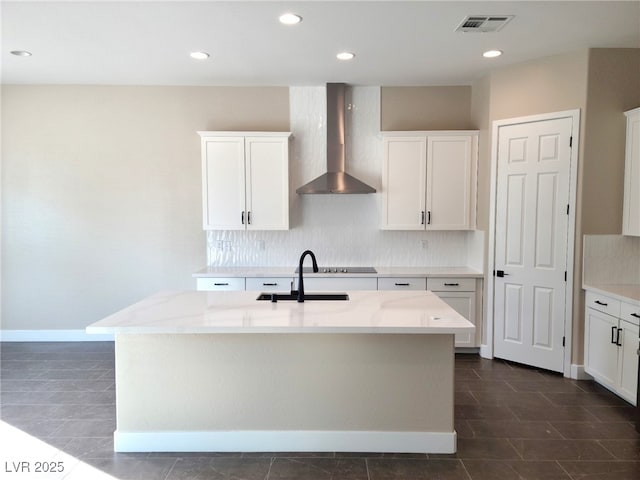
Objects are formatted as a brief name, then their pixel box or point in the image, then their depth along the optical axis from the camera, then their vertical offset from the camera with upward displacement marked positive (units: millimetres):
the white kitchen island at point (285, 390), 2689 -1035
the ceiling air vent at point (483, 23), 3098 +1472
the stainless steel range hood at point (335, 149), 4668 +833
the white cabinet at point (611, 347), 3242 -967
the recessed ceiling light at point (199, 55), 3852 +1497
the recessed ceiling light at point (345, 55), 3846 +1502
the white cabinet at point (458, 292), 4500 -699
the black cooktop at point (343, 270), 4668 -502
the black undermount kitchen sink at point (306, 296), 3039 -515
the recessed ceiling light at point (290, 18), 3056 +1456
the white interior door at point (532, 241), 3904 -156
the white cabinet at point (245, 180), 4645 +461
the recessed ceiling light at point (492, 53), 3809 +1509
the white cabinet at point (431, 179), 4664 +485
